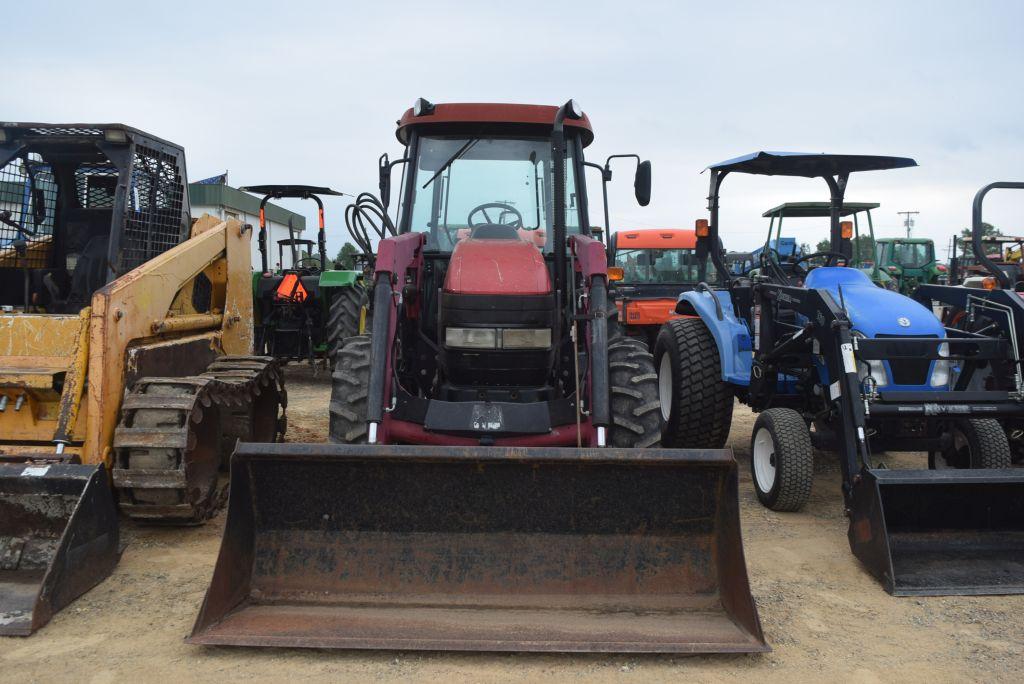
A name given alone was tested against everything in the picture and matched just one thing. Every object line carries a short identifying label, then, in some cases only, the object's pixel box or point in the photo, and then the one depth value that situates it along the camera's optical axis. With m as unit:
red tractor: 3.18
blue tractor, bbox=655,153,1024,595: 3.92
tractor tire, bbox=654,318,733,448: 6.00
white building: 28.62
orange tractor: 12.58
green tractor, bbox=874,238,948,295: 18.94
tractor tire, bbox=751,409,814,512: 4.88
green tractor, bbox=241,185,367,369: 9.97
